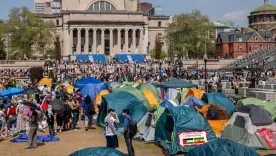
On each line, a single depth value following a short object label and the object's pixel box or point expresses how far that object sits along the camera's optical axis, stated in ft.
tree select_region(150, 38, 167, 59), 320.50
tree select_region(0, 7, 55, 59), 276.00
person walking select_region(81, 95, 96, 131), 78.54
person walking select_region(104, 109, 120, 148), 56.18
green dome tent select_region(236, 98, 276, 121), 72.68
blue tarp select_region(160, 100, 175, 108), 74.79
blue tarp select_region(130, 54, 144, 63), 306.29
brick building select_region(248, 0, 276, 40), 425.44
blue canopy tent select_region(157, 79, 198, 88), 105.60
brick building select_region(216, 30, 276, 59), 314.76
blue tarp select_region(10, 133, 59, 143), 68.10
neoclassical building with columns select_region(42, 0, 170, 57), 340.80
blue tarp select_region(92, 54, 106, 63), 299.05
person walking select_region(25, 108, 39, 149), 61.67
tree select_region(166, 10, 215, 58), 289.94
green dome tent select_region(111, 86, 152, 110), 84.38
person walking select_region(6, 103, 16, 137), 72.30
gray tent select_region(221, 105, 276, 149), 61.16
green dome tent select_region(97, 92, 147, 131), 75.46
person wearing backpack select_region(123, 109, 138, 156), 52.75
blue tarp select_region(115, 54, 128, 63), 304.79
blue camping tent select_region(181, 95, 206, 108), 78.74
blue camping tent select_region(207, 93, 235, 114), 82.74
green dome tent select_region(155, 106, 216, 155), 59.36
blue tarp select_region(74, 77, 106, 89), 124.54
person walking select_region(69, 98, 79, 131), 77.46
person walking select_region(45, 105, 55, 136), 70.13
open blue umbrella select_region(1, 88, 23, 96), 97.09
